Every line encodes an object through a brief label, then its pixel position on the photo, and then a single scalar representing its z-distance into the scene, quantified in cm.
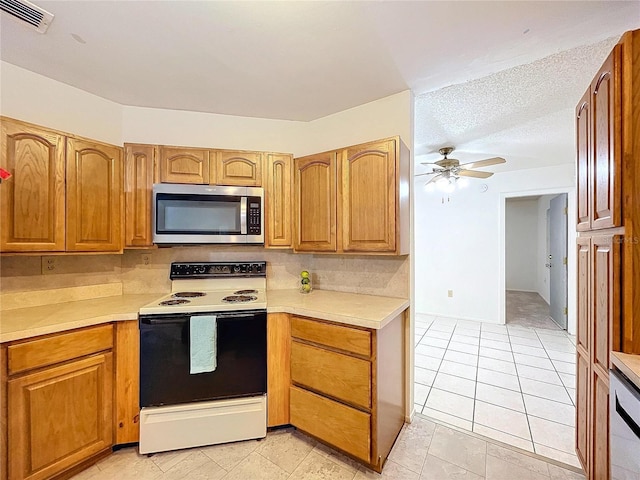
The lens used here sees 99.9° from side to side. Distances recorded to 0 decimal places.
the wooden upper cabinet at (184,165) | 209
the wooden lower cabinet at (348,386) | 151
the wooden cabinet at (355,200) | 178
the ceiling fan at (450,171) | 307
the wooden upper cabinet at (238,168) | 218
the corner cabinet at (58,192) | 156
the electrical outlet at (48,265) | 191
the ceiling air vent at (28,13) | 128
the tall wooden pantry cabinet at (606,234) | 104
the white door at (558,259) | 400
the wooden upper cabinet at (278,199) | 226
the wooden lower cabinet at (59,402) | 134
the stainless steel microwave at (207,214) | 204
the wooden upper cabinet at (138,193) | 204
